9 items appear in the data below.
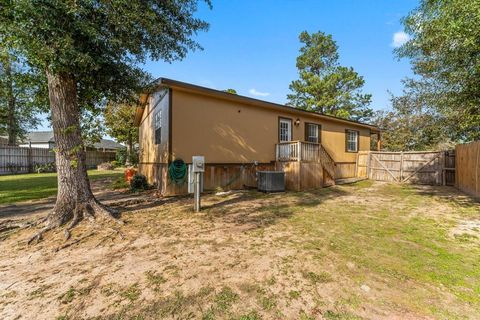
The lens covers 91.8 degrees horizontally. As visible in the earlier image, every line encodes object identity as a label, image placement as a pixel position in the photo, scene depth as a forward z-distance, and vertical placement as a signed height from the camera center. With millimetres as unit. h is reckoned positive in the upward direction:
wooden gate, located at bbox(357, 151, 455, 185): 10953 -283
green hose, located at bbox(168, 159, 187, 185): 7403 -356
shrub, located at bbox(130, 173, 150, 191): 8867 -893
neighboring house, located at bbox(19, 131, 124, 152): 33969 +3077
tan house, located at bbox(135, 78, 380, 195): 7730 +885
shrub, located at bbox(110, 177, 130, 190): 9727 -1094
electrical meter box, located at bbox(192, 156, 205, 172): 5430 -91
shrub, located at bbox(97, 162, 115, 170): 22281 -615
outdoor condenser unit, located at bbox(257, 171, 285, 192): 8453 -756
